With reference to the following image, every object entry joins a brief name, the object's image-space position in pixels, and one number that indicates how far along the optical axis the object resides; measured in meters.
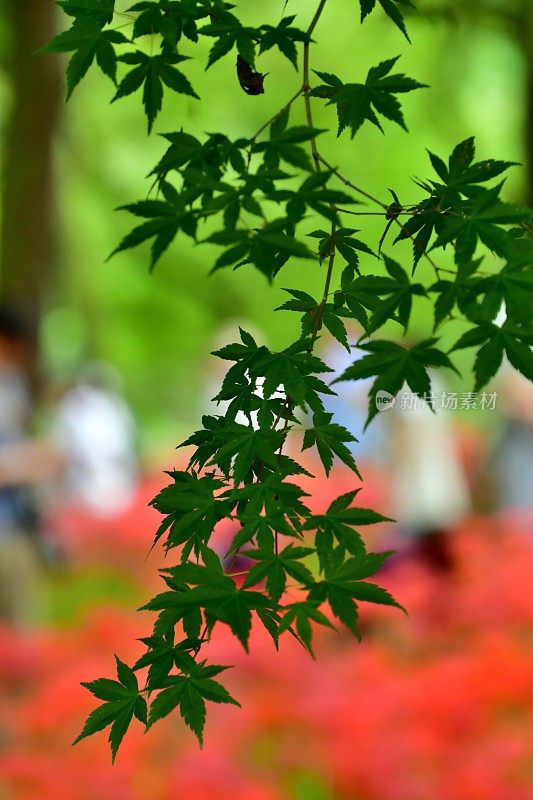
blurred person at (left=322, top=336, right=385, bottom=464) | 11.85
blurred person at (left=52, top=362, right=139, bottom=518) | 13.27
